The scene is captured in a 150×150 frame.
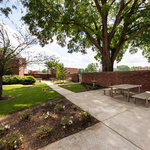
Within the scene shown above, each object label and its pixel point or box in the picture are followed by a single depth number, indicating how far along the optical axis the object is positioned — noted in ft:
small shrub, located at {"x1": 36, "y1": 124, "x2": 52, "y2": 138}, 6.69
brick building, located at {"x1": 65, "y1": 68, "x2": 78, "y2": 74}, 116.63
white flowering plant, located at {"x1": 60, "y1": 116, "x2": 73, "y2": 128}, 7.91
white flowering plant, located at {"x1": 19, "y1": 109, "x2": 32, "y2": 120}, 9.56
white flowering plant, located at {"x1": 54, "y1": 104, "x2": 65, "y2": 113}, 11.40
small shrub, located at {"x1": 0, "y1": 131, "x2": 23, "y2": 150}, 5.61
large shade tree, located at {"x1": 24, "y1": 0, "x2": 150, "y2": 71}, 21.27
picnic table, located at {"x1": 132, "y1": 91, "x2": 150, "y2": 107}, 12.41
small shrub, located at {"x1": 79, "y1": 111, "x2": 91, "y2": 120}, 8.91
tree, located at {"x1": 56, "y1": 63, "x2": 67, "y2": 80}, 52.87
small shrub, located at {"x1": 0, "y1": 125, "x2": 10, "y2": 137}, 7.24
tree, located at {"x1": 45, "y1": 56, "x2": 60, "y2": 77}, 79.45
